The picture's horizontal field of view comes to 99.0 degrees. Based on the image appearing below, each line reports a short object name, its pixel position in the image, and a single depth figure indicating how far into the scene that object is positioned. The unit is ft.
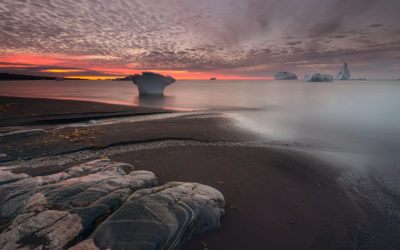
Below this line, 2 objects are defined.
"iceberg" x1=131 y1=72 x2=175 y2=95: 107.55
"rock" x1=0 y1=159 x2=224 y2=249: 9.12
